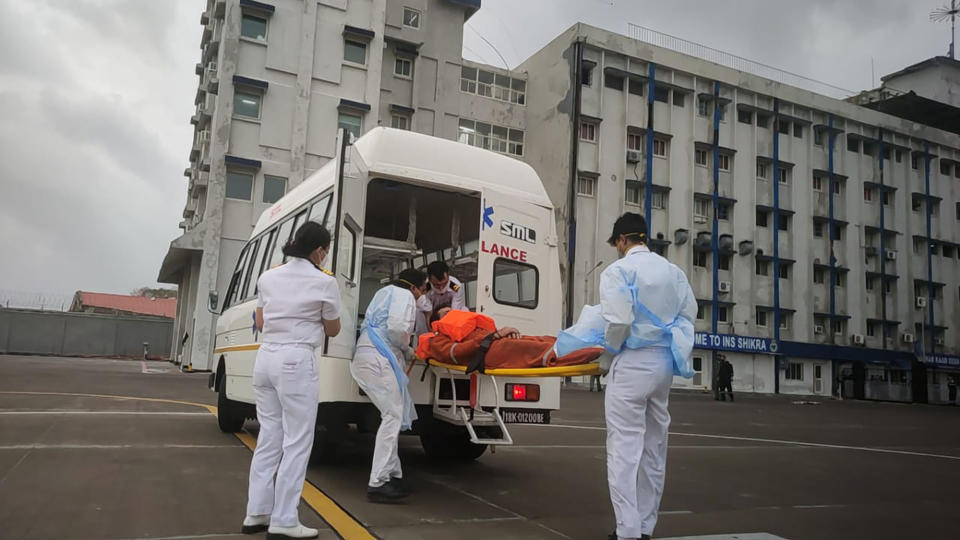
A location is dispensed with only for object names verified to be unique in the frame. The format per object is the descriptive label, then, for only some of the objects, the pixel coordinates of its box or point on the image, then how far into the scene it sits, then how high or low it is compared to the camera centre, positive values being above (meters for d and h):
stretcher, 6.26 -0.49
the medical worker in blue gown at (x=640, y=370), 4.21 -0.02
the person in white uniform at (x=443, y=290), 7.28 +0.69
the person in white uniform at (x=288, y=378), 4.27 -0.19
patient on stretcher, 5.11 +0.09
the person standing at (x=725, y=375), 27.91 -0.15
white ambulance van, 6.07 +0.96
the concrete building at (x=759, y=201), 36.38 +9.46
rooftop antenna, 50.04 +25.93
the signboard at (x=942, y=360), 44.00 +1.41
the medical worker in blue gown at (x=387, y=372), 5.43 -0.16
